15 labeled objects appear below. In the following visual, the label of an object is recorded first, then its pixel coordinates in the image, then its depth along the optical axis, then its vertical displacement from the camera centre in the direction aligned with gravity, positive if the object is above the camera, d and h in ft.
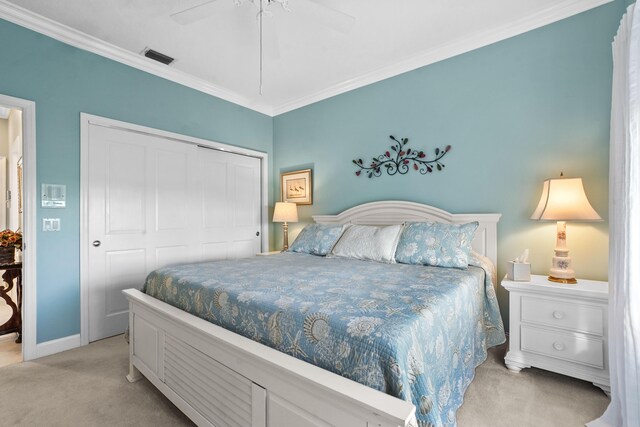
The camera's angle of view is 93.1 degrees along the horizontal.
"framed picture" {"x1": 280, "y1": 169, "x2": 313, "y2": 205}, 13.28 +1.08
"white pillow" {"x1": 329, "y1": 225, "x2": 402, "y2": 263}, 8.36 -0.95
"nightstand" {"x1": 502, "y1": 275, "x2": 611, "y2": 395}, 6.09 -2.51
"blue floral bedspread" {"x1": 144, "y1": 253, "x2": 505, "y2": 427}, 3.46 -1.54
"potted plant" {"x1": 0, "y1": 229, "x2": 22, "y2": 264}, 8.82 -1.07
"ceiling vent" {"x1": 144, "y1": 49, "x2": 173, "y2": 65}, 9.63 +5.02
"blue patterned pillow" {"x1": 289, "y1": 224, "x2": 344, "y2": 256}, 9.84 -0.96
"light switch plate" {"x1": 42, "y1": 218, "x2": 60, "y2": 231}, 8.18 -0.38
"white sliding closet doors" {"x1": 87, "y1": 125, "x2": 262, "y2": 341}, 9.26 -0.02
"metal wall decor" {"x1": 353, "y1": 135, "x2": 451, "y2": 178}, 9.89 +1.73
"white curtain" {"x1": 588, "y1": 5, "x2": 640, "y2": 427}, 4.43 -0.40
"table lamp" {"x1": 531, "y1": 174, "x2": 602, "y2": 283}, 6.70 +0.01
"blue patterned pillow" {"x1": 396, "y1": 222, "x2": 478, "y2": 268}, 7.49 -0.88
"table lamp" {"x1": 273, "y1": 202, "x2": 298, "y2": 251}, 12.66 -0.10
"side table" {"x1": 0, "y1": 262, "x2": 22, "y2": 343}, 8.89 -2.63
